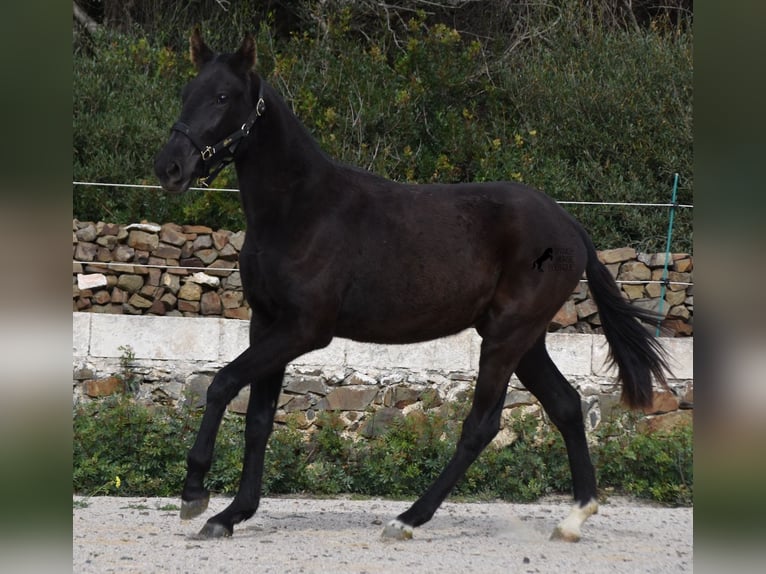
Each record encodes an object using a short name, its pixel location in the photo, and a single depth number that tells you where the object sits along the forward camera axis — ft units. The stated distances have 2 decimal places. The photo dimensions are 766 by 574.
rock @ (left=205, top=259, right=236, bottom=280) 55.83
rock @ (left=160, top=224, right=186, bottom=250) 56.34
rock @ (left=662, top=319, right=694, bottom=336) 54.24
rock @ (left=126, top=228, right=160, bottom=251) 56.29
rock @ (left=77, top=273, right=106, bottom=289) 55.36
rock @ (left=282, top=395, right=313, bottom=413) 45.52
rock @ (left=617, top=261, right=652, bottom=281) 56.59
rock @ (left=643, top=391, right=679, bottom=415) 45.85
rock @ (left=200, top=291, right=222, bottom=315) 55.57
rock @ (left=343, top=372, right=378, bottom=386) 45.65
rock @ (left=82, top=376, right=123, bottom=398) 45.03
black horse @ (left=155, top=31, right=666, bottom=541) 27.76
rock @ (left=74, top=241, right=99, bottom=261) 55.88
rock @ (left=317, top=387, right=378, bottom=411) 45.50
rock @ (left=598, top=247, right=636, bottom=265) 56.70
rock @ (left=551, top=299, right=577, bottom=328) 55.11
